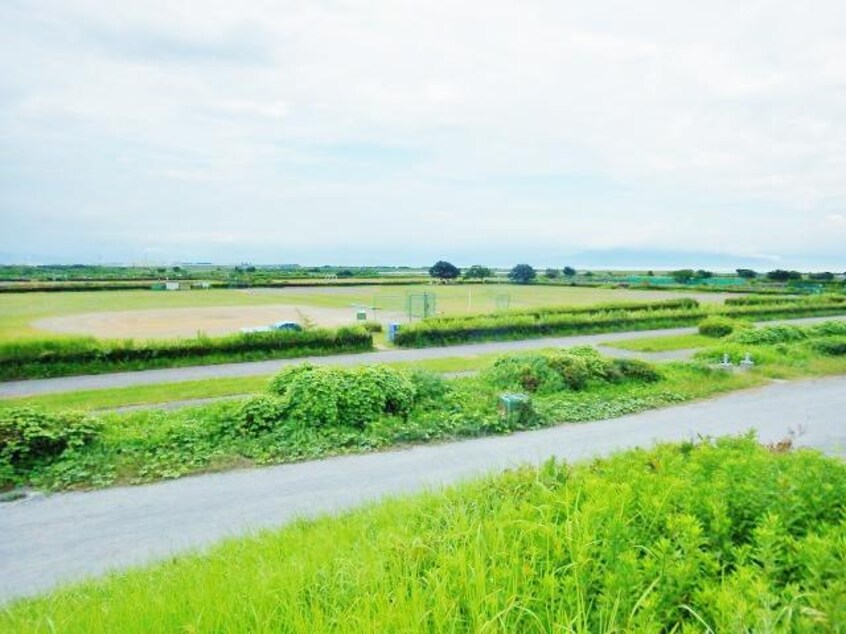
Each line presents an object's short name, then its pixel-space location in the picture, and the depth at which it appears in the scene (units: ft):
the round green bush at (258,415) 32.30
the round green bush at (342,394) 33.45
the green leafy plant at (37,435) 27.63
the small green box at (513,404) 35.37
